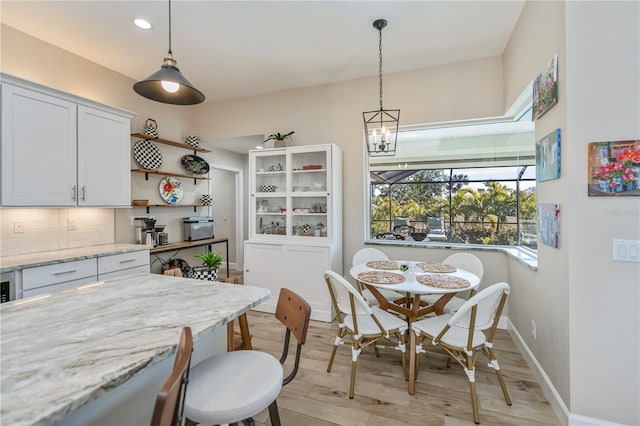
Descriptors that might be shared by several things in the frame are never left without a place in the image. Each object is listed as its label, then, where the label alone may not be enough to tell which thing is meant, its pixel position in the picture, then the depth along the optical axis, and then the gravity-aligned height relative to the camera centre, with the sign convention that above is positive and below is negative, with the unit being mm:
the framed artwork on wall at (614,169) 1533 +246
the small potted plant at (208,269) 3377 -767
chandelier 2449 +1093
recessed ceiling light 2518 +1734
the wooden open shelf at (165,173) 3470 +530
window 3260 +344
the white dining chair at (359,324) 2029 -857
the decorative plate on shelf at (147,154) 3547 +760
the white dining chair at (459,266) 2555 -554
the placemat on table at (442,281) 2184 -562
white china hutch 3352 -116
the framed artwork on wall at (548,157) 1817 +395
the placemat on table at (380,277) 2284 -554
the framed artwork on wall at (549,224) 1833 -80
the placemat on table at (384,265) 2725 -528
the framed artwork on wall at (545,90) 1821 +872
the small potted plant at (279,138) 3738 +1010
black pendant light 1625 +789
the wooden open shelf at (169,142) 3474 +966
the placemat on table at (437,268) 2589 -532
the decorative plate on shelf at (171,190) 3854 +323
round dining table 2115 -566
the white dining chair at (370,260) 2742 -540
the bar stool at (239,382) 963 -661
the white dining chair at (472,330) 1795 -855
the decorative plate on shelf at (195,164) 4160 +736
